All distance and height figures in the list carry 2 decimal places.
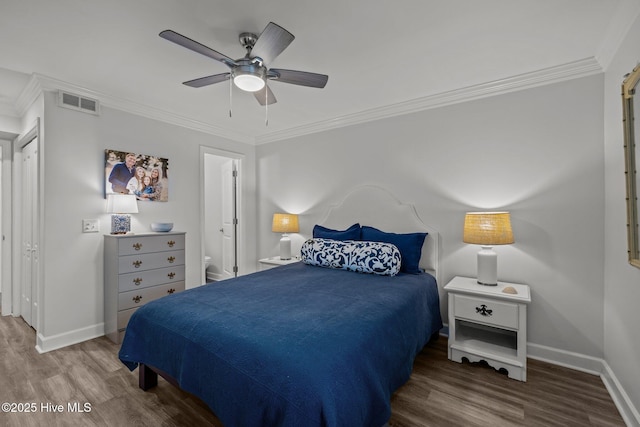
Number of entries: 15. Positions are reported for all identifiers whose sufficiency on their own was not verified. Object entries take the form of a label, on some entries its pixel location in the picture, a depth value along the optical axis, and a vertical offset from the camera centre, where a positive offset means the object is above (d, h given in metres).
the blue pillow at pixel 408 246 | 2.82 -0.33
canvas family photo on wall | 3.09 +0.41
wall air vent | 2.75 +1.05
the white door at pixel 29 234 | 3.02 -0.24
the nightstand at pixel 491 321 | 2.20 -0.86
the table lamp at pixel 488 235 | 2.35 -0.19
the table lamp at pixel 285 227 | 3.92 -0.21
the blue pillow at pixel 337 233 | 3.28 -0.25
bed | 1.19 -0.66
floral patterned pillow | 2.66 -0.42
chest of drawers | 2.88 -0.63
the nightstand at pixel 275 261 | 3.77 -0.64
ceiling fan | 1.65 +0.96
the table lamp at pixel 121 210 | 2.99 +0.01
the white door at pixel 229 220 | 4.82 -0.14
